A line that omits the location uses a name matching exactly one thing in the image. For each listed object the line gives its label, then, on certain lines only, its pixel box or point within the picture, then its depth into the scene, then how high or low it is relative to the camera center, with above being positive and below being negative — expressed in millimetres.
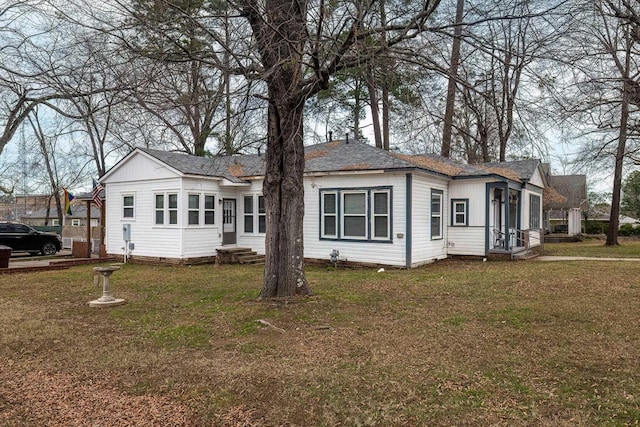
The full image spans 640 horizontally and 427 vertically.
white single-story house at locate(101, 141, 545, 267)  13992 +438
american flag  17594 +956
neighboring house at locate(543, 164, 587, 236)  31548 +927
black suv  19328 -804
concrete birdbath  8422 -1428
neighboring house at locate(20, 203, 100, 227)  44544 +424
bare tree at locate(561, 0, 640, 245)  10320 +3415
